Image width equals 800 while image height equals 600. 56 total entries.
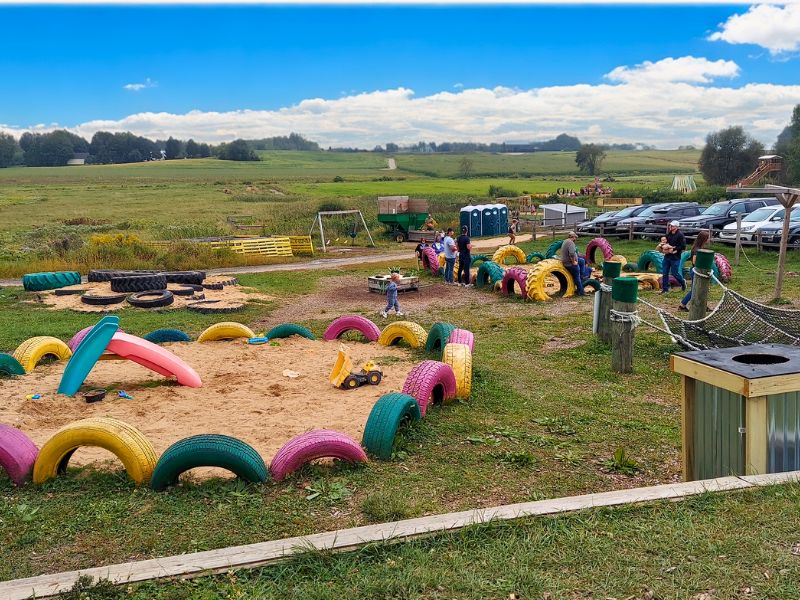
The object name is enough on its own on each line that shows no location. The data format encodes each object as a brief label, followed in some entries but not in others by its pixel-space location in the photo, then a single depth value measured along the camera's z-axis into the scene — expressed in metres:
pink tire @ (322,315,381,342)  11.84
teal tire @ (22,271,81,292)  19.27
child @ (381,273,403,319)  14.80
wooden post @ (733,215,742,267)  20.67
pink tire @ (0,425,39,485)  6.04
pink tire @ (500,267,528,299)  16.41
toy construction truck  8.93
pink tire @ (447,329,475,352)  9.88
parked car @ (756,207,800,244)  22.18
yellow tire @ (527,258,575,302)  16.09
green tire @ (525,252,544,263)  22.23
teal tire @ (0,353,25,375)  9.55
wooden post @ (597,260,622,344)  11.05
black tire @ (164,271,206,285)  19.58
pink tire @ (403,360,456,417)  7.86
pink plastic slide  9.01
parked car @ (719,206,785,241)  23.98
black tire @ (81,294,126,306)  17.02
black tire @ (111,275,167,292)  18.28
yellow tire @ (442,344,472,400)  8.50
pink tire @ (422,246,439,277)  21.42
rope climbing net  8.85
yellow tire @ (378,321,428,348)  11.06
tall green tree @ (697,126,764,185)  71.94
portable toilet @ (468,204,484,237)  37.19
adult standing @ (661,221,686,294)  15.83
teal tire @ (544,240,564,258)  21.86
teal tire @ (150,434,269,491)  5.66
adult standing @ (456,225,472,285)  18.91
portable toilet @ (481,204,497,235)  37.44
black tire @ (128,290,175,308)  16.69
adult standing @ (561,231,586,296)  16.12
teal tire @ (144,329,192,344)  11.52
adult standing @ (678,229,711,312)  13.42
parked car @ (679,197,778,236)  27.25
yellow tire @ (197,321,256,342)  11.78
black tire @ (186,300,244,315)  16.11
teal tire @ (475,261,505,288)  18.11
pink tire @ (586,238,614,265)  20.38
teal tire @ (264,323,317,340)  11.95
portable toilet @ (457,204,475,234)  36.91
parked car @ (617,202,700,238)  28.88
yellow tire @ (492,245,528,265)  22.12
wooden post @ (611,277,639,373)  9.54
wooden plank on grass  3.96
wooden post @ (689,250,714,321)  11.05
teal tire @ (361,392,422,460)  6.52
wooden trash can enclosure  5.06
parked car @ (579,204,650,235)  30.89
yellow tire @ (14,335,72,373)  10.05
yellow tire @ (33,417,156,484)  5.92
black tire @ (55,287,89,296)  18.48
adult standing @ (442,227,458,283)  19.36
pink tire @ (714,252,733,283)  17.39
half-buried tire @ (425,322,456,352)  10.40
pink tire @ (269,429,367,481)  5.96
